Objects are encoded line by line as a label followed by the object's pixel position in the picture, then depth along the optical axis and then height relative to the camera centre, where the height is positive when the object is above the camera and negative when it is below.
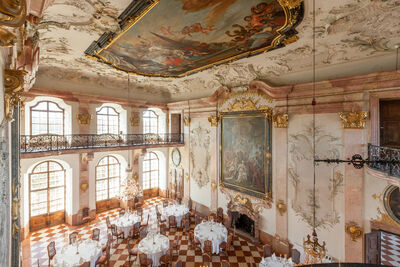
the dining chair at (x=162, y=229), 8.68 -4.31
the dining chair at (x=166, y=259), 7.02 -4.63
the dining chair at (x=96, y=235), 8.21 -4.27
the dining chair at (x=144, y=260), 6.68 -4.35
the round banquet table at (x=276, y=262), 6.38 -4.29
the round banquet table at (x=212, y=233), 7.96 -4.20
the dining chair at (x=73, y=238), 7.55 -4.09
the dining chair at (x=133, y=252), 7.40 -4.54
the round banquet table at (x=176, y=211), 10.15 -4.17
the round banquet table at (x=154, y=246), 7.11 -4.25
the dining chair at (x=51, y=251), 6.93 -4.23
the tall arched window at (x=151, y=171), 14.05 -2.80
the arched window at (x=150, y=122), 13.80 +0.72
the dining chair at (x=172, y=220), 10.05 -4.50
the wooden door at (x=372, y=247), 6.06 -3.60
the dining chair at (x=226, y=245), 7.94 -4.61
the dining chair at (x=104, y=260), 6.93 -4.52
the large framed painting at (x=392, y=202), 5.65 -2.06
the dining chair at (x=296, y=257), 6.71 -4.28
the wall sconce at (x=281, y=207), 8.01 -3.09
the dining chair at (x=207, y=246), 7.41 -4.29
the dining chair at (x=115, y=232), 8.89 -4.53
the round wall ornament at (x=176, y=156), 13.49 -1.70
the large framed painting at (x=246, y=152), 8.65 -0.99
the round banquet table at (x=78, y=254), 6.32 -4.11
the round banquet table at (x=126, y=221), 8.97 -4.17
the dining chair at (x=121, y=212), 9.91 -4.06
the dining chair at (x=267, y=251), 7.09 -4.30
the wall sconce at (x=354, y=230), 6.23 -3.18
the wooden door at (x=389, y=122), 6.12 +0.26
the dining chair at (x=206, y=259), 6.43 -4.15
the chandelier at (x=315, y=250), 3.86 -2.39
